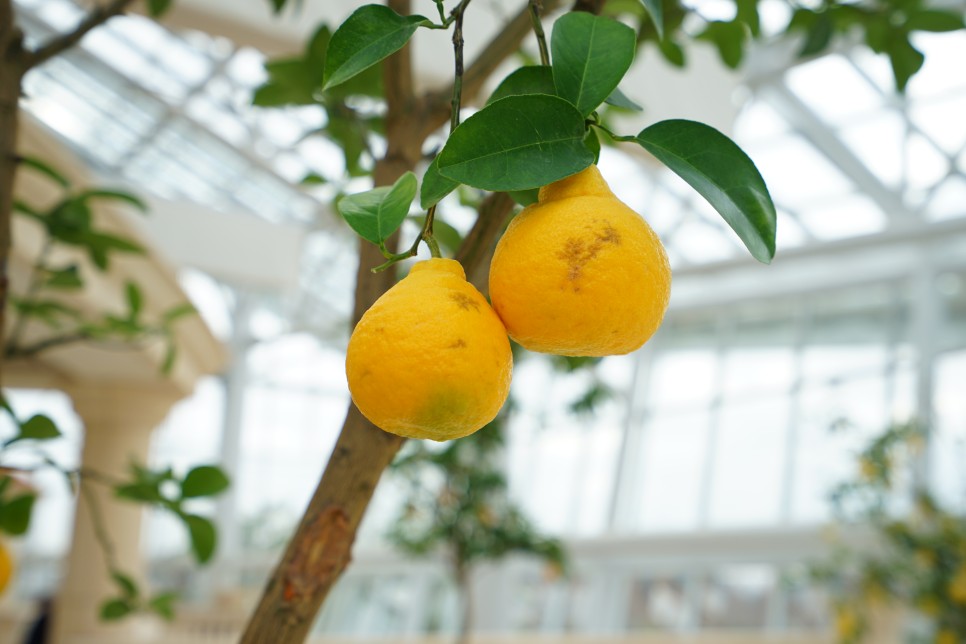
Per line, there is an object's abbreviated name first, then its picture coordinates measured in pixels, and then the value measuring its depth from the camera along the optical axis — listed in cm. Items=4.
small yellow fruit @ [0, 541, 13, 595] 105
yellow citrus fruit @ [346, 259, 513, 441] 50
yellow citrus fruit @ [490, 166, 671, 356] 51
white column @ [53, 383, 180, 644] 423
